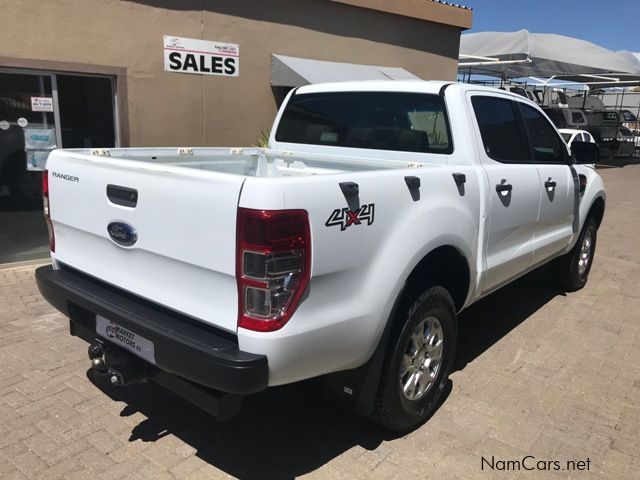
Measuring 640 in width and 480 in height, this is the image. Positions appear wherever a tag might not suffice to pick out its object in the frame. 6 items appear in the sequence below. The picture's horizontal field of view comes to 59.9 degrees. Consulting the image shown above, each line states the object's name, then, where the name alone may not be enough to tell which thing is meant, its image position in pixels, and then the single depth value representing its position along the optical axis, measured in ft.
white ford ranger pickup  7.30
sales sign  23.70
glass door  19.93
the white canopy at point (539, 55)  54.90
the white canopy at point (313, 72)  26.81
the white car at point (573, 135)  45.55
